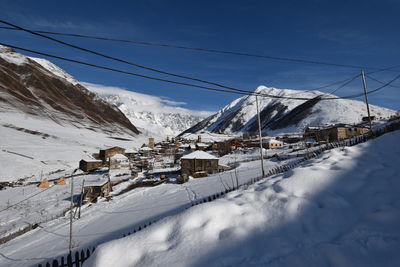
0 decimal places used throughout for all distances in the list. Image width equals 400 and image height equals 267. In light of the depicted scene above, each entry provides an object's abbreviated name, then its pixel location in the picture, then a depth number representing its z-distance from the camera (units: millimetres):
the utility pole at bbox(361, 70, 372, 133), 18094
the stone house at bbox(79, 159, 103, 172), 53594
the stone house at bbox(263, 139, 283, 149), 65312
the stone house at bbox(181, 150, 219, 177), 35438
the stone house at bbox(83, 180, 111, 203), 22872
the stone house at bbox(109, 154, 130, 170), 50156
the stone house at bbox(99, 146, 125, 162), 67875
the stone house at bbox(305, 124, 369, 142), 53125
